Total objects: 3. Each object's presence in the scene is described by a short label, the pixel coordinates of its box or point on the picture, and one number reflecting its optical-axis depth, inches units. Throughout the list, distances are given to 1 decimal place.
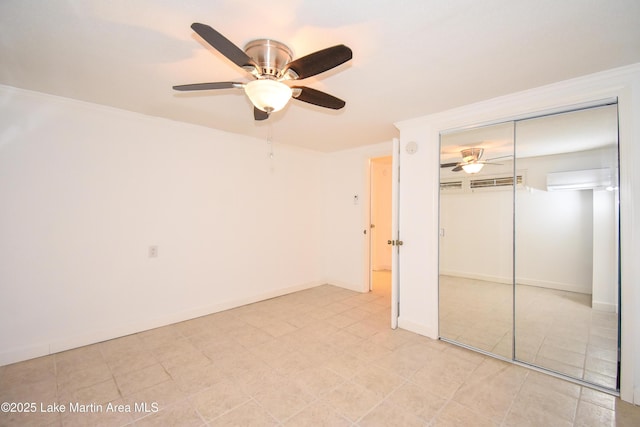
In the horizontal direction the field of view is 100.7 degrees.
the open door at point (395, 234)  115.8
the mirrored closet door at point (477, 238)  99.2
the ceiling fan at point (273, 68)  49.3
